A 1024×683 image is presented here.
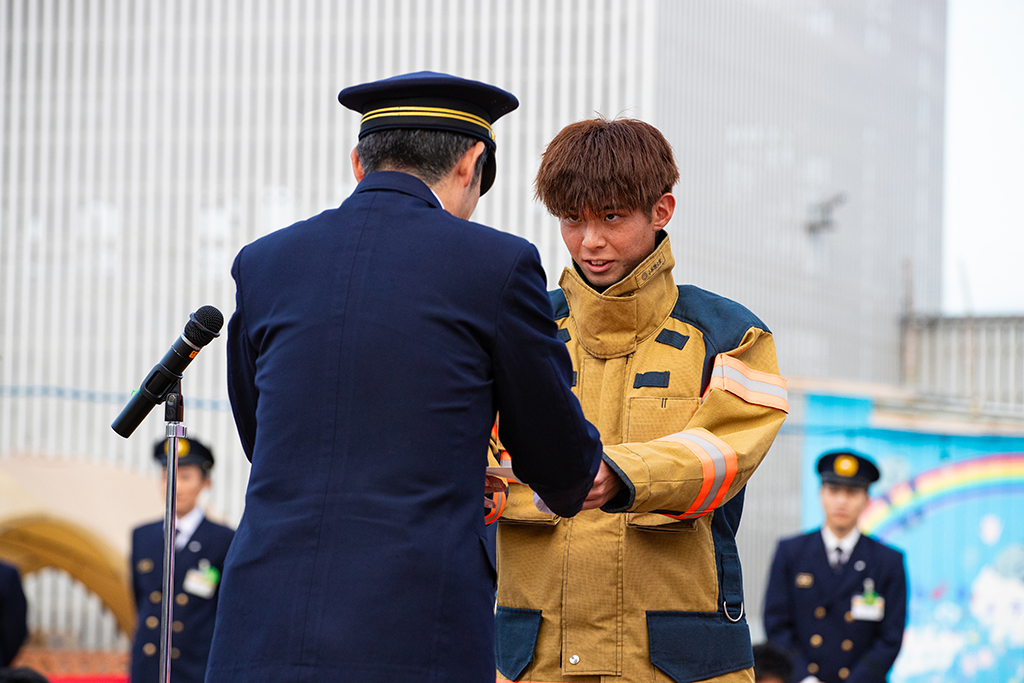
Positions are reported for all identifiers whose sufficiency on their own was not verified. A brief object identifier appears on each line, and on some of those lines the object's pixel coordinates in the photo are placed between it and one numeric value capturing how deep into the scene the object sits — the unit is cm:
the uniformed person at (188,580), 1245
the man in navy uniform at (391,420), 348
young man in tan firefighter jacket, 479
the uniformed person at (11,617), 1419
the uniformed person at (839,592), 1198
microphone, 511
